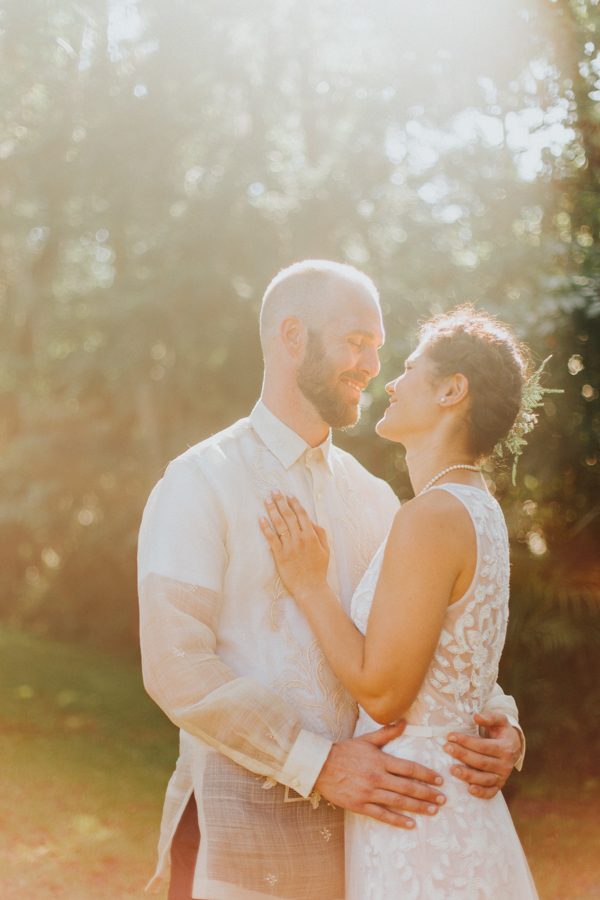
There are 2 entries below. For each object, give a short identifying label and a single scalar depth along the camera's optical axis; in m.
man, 2.53
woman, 2.47
